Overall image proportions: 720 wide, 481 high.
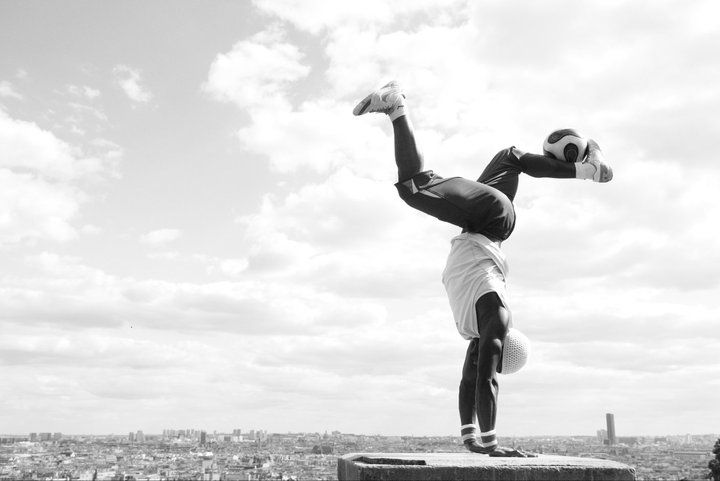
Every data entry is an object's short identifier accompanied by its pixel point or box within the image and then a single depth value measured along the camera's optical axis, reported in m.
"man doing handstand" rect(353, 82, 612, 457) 5.20
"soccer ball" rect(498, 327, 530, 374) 5.30
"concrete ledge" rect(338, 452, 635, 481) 4.16
